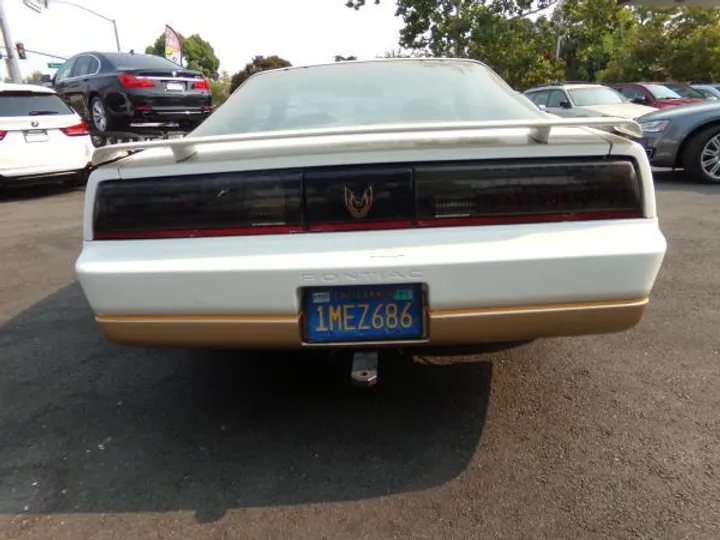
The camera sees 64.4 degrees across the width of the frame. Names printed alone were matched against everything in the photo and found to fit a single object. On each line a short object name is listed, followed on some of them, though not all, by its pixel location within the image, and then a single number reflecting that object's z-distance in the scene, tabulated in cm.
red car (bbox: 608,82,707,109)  1218
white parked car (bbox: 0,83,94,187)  779
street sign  2004
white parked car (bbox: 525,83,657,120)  1070
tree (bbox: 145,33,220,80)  7506
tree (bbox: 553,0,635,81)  2094
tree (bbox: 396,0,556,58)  2020
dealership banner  3258
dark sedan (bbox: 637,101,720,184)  762
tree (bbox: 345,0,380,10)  2220
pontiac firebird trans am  193
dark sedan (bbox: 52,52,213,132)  952
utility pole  1659
